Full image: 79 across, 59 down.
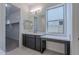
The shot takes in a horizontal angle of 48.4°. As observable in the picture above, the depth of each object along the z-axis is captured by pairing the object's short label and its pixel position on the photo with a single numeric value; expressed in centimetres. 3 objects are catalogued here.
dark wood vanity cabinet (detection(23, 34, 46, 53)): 159
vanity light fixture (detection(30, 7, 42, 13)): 158
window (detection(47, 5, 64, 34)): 153
